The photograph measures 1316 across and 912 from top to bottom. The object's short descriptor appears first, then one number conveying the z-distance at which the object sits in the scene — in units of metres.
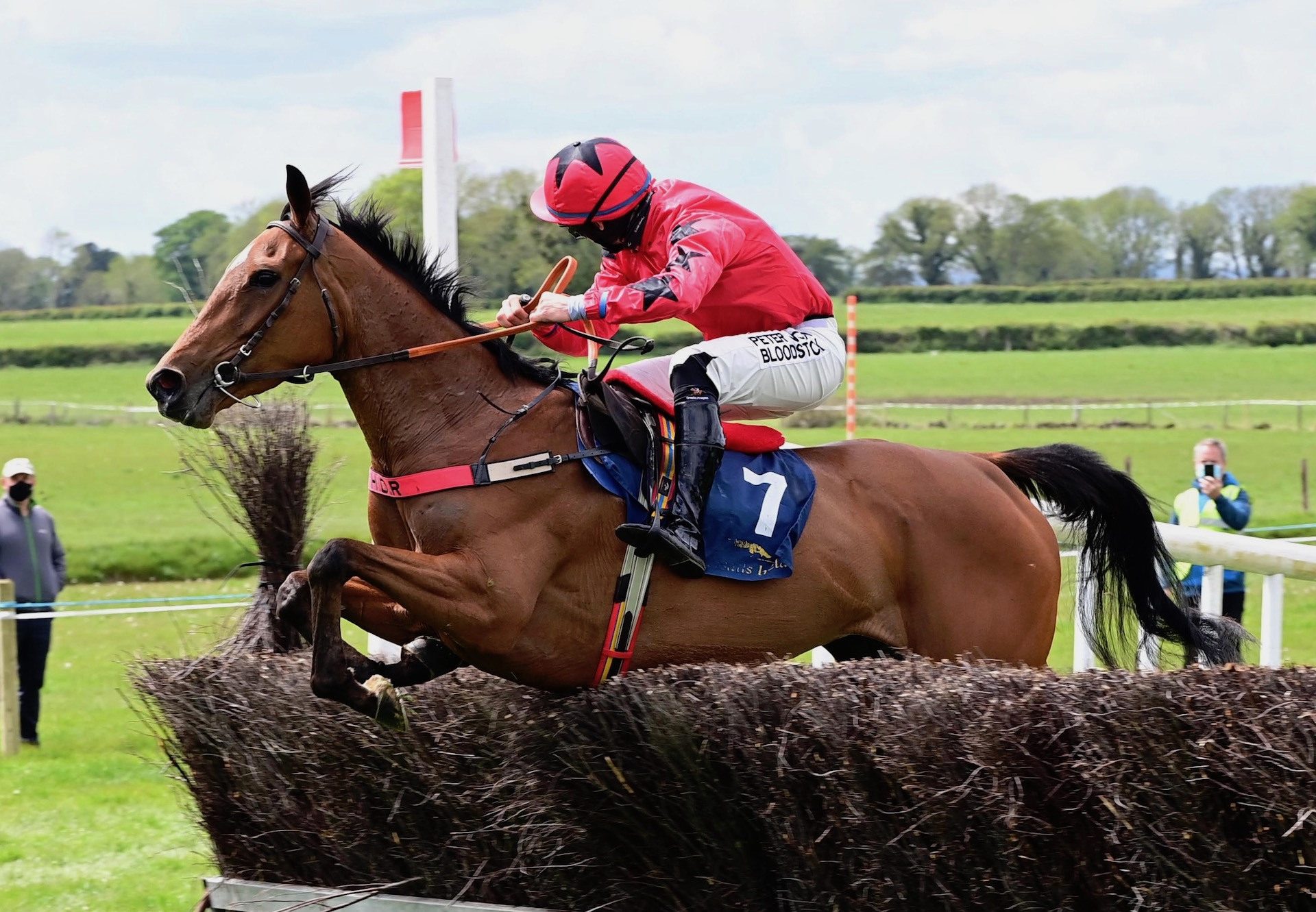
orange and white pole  19.55
